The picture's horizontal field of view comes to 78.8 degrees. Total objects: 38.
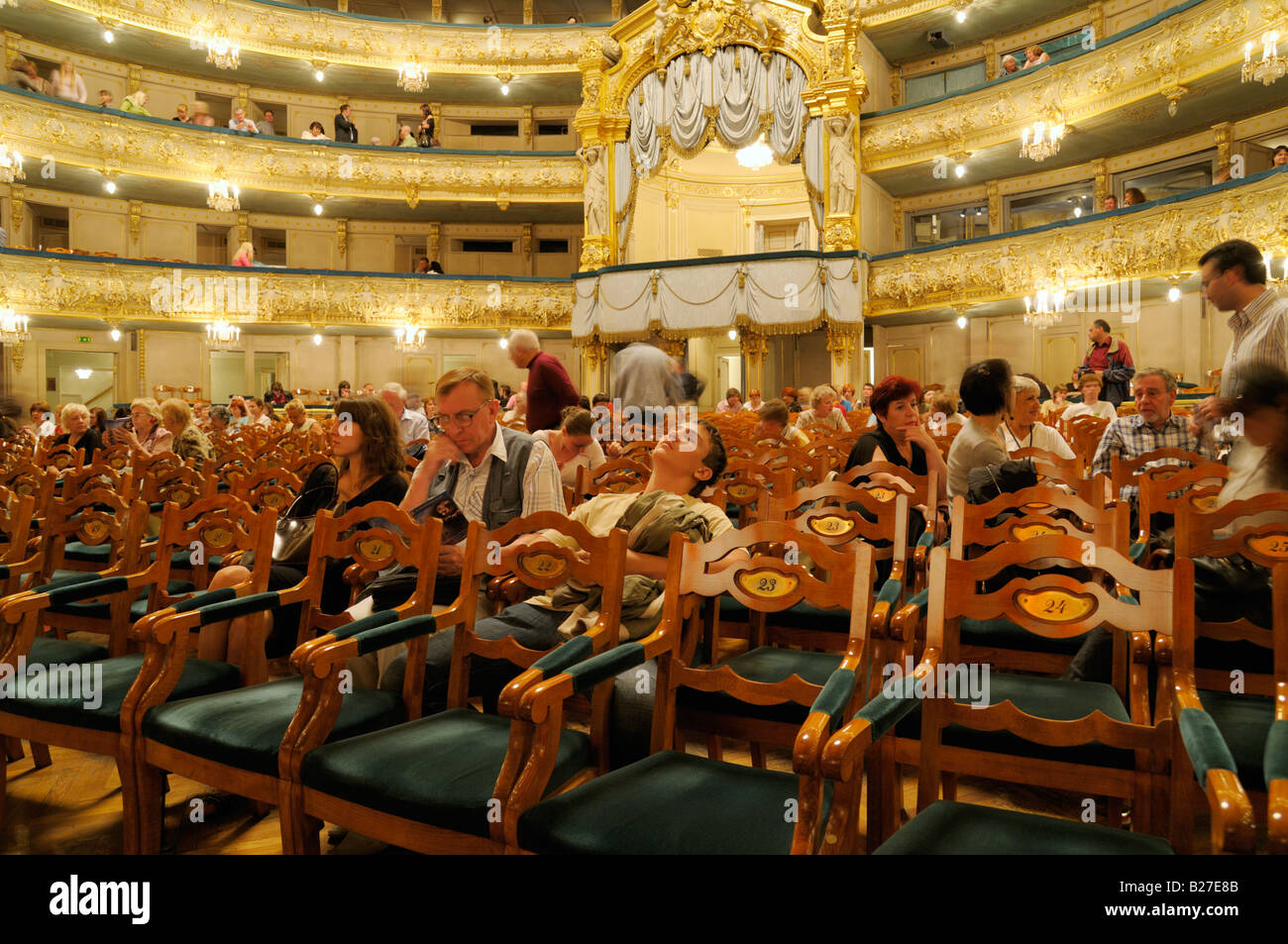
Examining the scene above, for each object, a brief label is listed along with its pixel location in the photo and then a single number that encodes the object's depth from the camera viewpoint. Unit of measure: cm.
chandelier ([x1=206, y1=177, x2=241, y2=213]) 1402
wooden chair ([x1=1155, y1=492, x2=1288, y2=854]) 105
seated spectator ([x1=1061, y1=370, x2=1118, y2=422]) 658
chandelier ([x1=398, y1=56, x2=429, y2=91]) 1609
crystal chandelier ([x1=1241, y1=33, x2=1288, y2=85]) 773
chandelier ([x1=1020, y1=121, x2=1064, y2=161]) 1127
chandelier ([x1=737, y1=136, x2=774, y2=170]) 1373
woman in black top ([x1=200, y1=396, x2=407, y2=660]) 264
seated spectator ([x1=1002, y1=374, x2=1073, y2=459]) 383
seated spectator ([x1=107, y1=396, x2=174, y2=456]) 526
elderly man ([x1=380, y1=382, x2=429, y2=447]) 668
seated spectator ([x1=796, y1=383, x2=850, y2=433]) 682
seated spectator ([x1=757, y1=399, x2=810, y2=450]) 533
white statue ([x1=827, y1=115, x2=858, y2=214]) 1309
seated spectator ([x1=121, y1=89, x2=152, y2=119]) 1456
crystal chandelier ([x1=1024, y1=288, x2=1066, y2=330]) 1077
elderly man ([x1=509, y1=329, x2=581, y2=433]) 450
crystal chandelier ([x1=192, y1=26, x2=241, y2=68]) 1481
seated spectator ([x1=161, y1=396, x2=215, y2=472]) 515
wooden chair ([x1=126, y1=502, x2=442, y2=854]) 172
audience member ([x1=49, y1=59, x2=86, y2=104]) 1436
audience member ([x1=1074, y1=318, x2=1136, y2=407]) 731
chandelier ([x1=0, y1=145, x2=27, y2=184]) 1198
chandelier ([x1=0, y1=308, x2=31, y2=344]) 1278
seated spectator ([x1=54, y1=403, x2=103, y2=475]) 575
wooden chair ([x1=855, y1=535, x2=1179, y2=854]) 130
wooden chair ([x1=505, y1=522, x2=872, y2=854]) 132
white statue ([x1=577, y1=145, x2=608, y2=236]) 1489
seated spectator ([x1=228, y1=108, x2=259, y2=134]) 1550
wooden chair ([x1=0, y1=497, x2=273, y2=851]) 194
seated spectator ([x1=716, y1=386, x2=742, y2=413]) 1120
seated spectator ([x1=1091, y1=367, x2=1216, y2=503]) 347
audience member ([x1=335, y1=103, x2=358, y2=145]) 1641
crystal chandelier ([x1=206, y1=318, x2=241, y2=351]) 1430
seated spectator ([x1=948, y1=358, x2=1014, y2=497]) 299
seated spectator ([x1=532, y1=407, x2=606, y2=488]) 414
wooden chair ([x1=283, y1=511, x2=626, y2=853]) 148
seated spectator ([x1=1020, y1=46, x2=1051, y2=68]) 1290
